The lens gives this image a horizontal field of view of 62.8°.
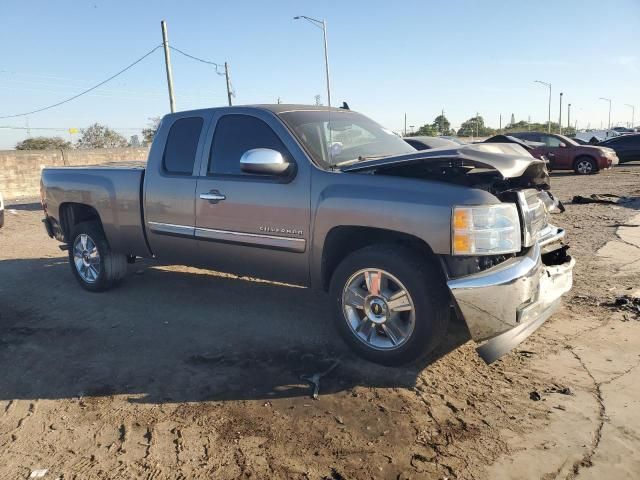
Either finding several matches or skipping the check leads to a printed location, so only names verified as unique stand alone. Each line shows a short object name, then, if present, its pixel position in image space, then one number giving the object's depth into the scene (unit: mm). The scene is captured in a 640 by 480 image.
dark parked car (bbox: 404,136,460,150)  11227
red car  18688
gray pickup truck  3359
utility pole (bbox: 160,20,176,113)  21875
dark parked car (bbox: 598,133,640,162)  22050
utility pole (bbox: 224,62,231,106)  34188
